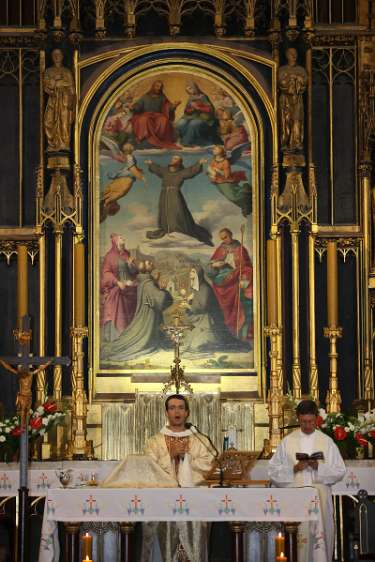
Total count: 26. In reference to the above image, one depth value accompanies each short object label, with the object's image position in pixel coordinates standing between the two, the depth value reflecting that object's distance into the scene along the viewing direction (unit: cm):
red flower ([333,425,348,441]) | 1644
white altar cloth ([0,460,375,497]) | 1595
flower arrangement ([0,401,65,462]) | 1664
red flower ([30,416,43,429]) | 1680
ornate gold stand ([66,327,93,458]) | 1748
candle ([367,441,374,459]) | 1678
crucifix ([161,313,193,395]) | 1800
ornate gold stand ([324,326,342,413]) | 1773
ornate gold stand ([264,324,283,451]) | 1739
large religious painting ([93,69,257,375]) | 1872
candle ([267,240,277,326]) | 1797
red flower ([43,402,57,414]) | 1720
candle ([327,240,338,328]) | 1778
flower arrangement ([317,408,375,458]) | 1652
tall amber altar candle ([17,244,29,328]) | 1794
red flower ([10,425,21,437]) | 1652
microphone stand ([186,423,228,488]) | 1423
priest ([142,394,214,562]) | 1430
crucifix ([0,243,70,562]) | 1362
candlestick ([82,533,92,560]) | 1115
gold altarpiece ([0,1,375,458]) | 1839
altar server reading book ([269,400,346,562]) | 1403
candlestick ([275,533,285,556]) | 1112
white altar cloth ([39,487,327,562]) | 1353
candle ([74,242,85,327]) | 1783
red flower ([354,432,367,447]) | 1648
